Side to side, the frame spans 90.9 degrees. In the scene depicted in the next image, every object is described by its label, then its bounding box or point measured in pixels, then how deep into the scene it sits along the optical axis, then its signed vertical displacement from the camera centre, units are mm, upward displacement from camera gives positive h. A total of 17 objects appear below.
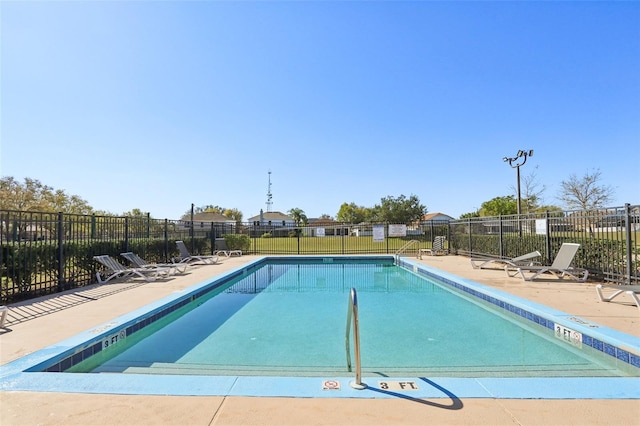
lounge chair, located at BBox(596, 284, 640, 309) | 4605 -1132
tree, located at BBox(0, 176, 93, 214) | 25359 +2592
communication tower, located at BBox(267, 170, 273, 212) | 74938 +6771
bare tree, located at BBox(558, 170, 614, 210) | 24969 +2338
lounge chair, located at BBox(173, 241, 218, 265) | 11829 -1294
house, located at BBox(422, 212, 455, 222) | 74444 +1384
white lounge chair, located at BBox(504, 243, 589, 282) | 7398 -1132
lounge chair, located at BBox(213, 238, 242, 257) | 15109 -1293
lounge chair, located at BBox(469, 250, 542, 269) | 8594 -1218
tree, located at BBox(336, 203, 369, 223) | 62281 +1916
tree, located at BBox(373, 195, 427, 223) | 38031 +1594
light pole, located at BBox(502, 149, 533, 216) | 15966 +3277
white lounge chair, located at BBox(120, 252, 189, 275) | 8719 -1133
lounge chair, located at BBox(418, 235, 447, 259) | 15023 -1278
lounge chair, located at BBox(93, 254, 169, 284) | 7824 -1206
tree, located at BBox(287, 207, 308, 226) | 65250 +1899
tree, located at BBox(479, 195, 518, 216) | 43847 +2239
